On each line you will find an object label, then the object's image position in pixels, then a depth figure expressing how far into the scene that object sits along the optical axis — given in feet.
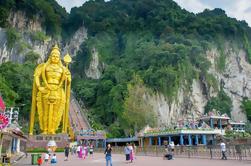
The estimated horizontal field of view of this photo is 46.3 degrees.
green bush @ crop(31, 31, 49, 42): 170.83
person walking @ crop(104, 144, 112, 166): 37.87
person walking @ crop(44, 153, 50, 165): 51.00
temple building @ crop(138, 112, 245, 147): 100.37
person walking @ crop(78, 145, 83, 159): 62.17
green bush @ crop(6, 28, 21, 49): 148.15
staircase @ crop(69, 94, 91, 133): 125.90
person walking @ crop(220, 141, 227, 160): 47.88
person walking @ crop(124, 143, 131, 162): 48.45
